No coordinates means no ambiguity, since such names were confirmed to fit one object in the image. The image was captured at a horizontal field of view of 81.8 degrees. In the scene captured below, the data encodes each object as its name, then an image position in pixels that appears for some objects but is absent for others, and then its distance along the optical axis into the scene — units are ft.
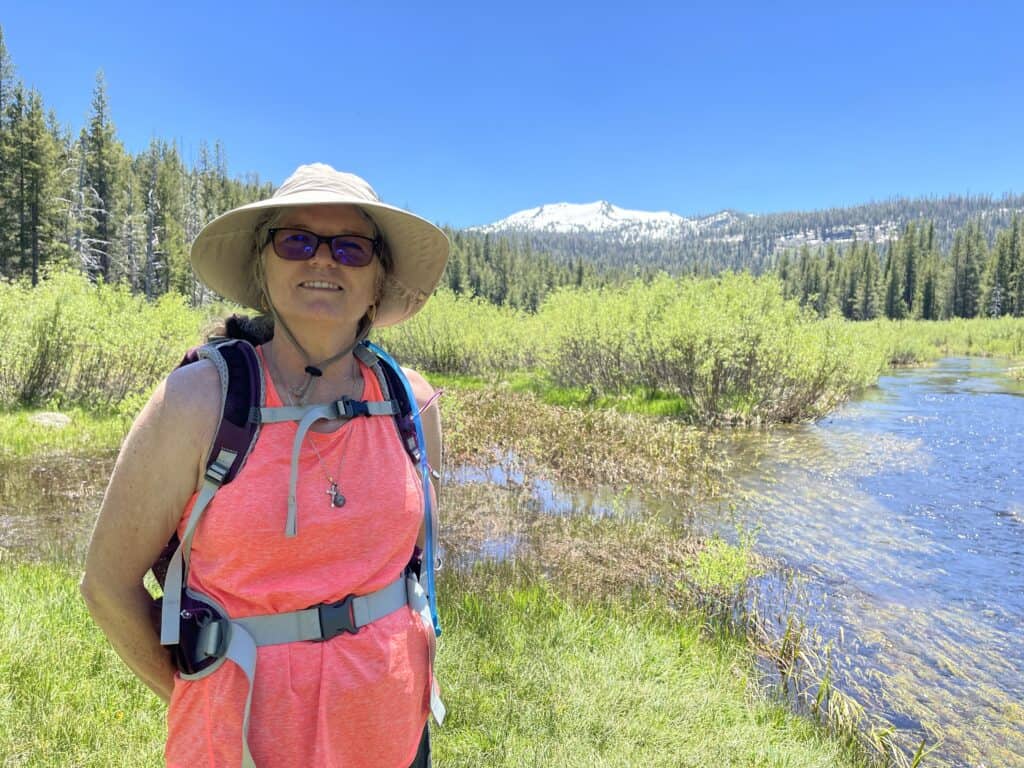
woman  4.32
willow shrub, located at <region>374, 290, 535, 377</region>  91.97
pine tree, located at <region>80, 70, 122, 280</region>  177.99
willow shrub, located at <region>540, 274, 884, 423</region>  52.65
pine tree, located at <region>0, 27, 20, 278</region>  135.54
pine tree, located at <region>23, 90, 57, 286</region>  138.51
